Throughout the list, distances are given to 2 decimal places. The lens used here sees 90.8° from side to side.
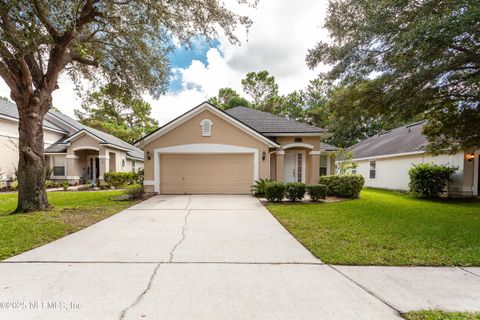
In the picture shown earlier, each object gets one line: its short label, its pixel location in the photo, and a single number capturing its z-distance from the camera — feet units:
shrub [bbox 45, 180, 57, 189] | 55.06
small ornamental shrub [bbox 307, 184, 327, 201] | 34.50
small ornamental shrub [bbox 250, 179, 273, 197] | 39.78
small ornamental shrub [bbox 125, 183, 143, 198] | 38.10
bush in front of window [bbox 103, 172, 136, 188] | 56.90
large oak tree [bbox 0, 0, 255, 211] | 23.08
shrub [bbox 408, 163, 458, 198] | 40.45
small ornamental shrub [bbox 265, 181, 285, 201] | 33.76
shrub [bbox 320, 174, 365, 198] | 38.75
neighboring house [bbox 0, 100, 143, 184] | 51.52
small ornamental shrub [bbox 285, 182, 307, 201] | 33.65
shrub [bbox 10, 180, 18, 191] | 48.96
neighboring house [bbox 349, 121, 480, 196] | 40.73
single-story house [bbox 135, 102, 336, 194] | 42.52
